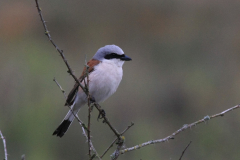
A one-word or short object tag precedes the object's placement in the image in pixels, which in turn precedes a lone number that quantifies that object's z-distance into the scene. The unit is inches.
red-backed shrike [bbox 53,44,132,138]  277.9
